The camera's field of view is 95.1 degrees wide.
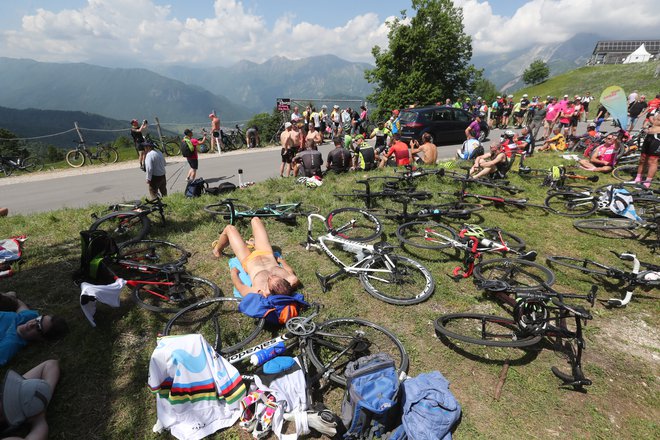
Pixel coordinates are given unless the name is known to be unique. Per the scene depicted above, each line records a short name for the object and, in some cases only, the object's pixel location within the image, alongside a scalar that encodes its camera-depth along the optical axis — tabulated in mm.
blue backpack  2934
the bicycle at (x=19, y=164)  14633
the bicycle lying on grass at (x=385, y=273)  4996
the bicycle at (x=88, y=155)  15852
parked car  16469
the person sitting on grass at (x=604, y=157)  11078
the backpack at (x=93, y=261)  4535
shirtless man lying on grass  4457
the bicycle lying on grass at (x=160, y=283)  4742
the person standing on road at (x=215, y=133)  17245
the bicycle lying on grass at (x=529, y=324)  3621
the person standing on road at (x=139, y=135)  14051
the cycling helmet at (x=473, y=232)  5586
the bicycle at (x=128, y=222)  6547
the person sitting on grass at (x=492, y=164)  9727
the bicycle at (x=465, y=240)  5422
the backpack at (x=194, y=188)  9109
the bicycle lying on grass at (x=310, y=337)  3643
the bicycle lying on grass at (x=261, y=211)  7258
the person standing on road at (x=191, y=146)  10688
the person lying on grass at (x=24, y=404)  2900
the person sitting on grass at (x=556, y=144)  15266
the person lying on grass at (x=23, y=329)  3871
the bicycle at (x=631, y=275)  4828
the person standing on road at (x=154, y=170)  8523
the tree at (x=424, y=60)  34938
